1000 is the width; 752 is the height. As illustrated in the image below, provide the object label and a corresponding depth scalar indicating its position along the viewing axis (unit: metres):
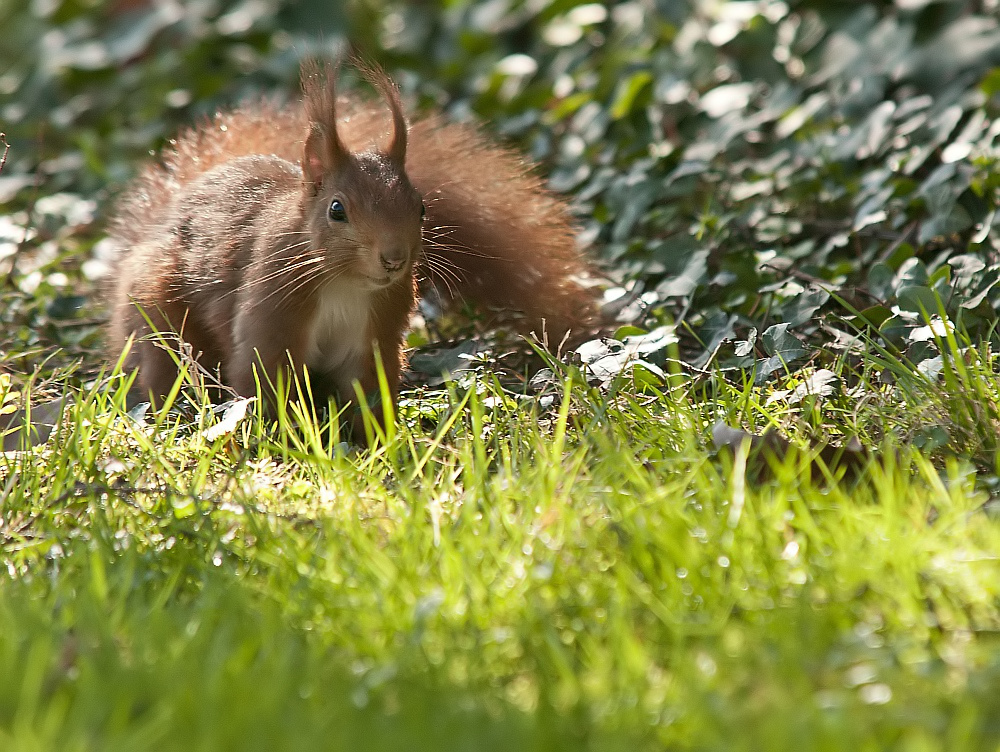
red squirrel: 4.62
